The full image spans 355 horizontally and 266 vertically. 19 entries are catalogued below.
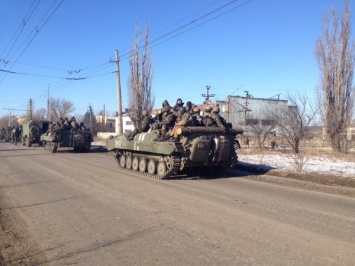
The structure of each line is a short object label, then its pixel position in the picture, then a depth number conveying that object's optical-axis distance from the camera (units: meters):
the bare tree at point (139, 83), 29.91
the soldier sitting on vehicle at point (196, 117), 13.88
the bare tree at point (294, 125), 23.88
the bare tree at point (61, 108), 83.56
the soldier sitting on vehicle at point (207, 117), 13.96
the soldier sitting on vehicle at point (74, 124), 28.05
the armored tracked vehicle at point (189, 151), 12.95
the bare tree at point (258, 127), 28.15
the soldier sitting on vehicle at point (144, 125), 15.49
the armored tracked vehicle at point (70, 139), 26.92
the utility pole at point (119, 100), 26.88
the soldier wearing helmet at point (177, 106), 14.28
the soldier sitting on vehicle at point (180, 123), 13.28
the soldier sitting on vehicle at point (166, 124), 13.92
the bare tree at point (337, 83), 24.30
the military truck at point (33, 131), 35.78
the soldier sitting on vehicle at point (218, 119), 13.90
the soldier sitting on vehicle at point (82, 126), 28.20
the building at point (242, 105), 53.91
